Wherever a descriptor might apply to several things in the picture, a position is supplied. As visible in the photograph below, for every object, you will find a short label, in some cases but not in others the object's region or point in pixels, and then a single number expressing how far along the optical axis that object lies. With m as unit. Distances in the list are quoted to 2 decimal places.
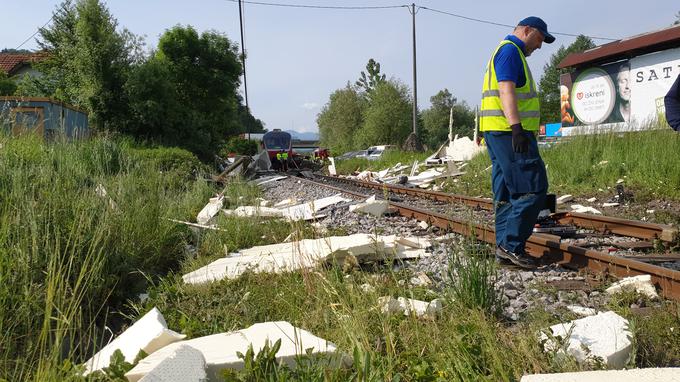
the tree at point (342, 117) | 65.19
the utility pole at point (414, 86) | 31.42
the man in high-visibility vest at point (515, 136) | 4.31
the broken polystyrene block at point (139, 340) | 2.58
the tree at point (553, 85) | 74.38
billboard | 16.91
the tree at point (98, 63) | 20.92
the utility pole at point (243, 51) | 41.10
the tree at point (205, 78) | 29.80
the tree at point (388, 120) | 52.81
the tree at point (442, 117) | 79.51
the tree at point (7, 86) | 32.77
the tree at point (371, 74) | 84.06
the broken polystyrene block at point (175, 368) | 2.07
